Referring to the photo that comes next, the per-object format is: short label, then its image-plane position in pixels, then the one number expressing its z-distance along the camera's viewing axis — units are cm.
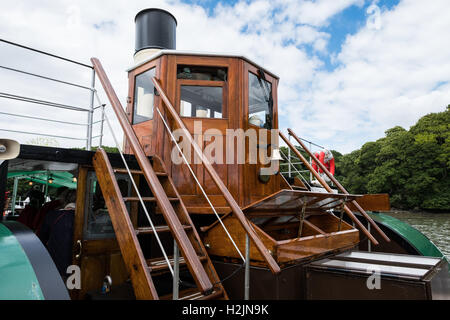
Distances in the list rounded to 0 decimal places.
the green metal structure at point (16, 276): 157
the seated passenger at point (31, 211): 486
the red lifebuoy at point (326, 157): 742
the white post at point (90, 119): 396
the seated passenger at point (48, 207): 444
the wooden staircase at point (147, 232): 219
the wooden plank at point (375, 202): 570
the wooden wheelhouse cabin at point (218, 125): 400
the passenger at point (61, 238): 346
